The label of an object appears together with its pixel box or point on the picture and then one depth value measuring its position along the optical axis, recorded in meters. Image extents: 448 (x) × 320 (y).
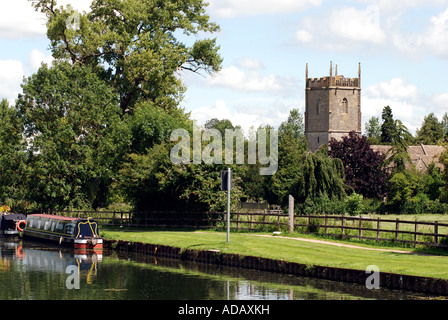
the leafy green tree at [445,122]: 178.10
